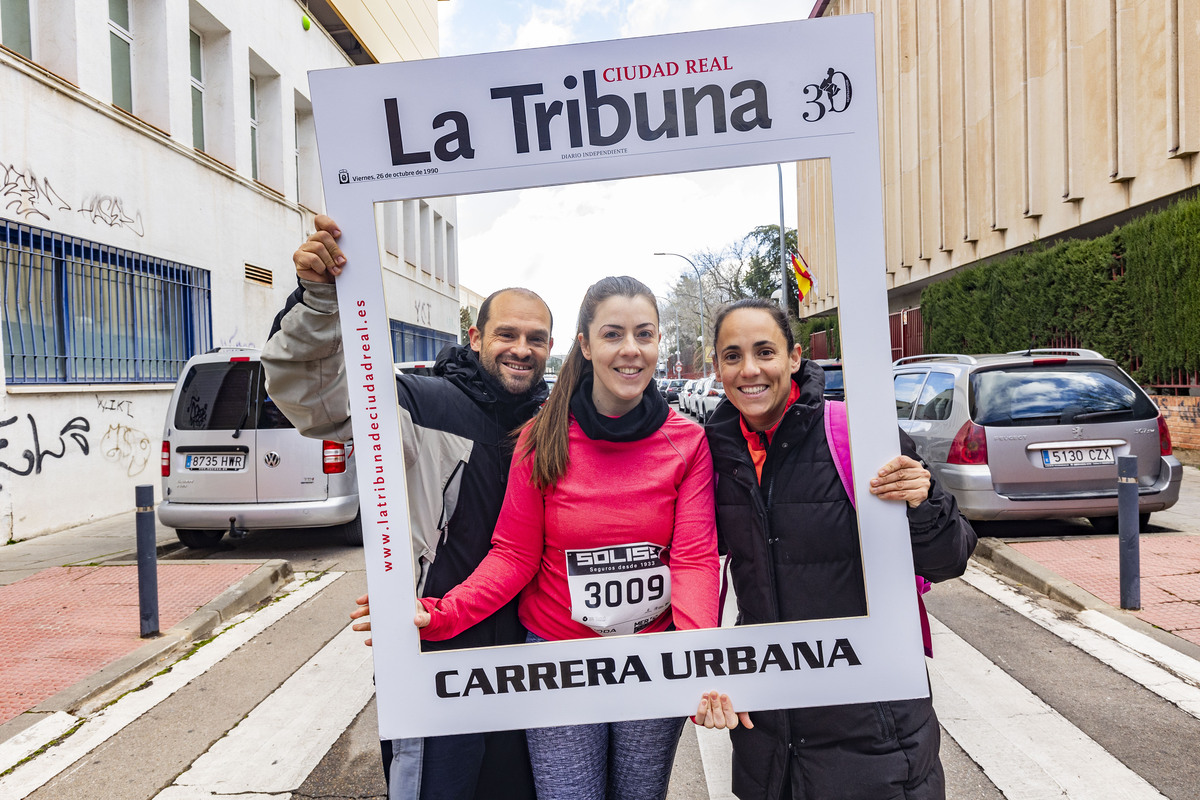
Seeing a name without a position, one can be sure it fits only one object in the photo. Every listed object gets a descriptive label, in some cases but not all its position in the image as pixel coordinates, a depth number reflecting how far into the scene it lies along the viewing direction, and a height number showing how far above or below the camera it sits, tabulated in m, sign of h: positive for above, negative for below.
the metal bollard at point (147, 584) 5.07 -1.15
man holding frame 1.86 -0.10
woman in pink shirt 1.76 -0.28
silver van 7.10 -0.56
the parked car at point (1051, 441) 6.53 -0.59
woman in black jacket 1.79 -0.37
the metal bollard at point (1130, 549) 5.10 -1.17
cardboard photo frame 1.70 +0.39
